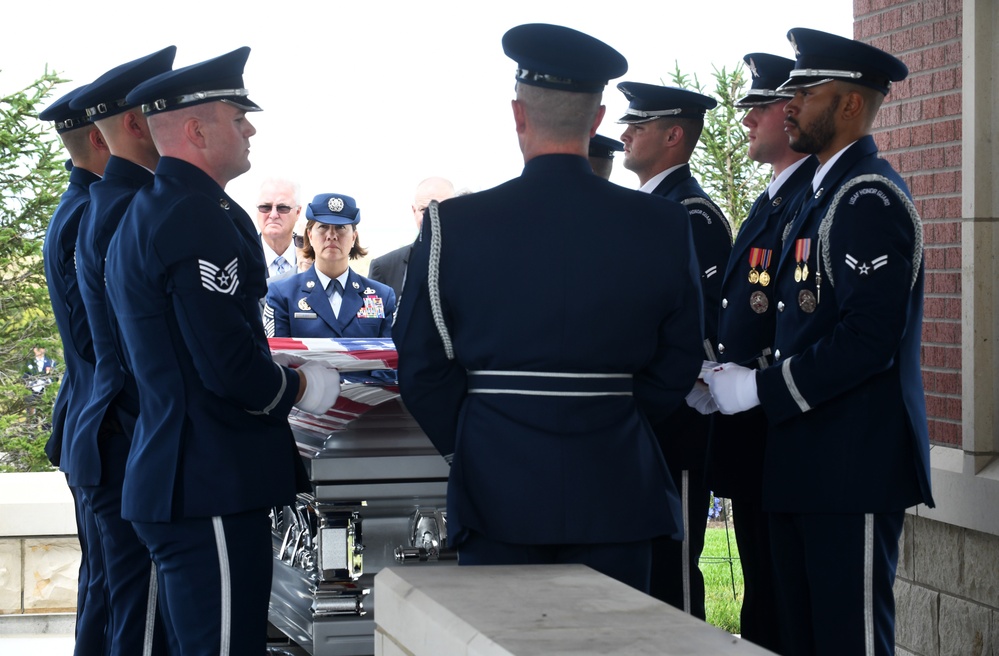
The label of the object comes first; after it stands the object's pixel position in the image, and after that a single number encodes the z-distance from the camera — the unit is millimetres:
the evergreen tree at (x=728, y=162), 13969
